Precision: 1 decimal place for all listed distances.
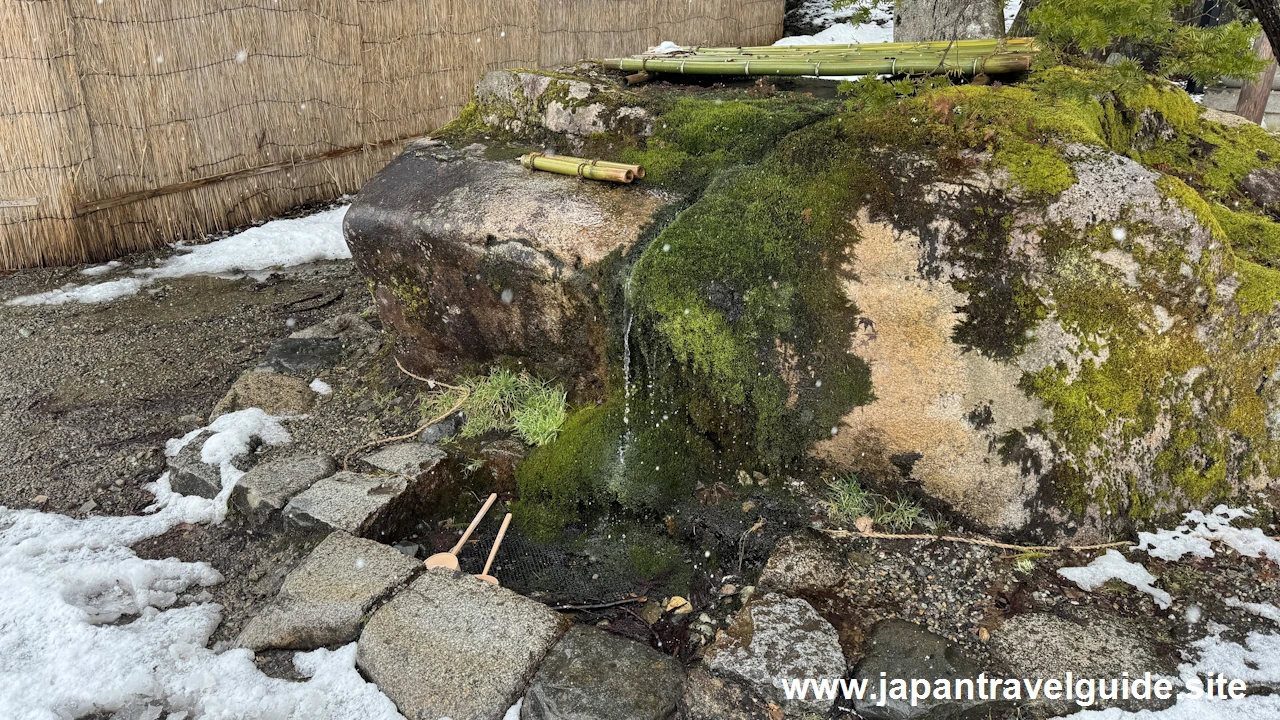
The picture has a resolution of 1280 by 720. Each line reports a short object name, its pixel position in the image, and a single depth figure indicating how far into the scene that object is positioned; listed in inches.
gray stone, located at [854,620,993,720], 89.3
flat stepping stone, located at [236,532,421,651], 105.3
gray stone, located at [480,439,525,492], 136.9
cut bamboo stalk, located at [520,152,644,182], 138.7
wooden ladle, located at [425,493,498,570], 119.3
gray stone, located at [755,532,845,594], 106.2
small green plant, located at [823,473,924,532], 115.0
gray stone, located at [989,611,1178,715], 92.3
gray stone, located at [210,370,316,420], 160.4
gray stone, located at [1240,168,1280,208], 147.0
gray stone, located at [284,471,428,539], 123.7
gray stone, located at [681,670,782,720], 91.8
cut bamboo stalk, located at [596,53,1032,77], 142.3
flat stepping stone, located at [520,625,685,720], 91.4
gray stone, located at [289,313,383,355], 184.7
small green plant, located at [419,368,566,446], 139.4
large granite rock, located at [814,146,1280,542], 108.0
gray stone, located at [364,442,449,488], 133.6
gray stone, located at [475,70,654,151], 153.1
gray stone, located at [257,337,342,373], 177.0
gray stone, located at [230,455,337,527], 128.9
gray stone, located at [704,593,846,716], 93.3
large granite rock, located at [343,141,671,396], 134.1
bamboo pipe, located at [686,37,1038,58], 153.5
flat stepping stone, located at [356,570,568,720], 94.7
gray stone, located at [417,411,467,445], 146.2
